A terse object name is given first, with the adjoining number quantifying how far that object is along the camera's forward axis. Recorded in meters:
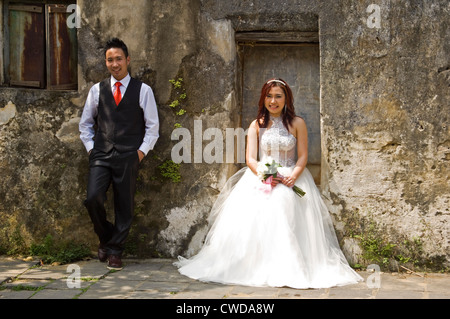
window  6.30
